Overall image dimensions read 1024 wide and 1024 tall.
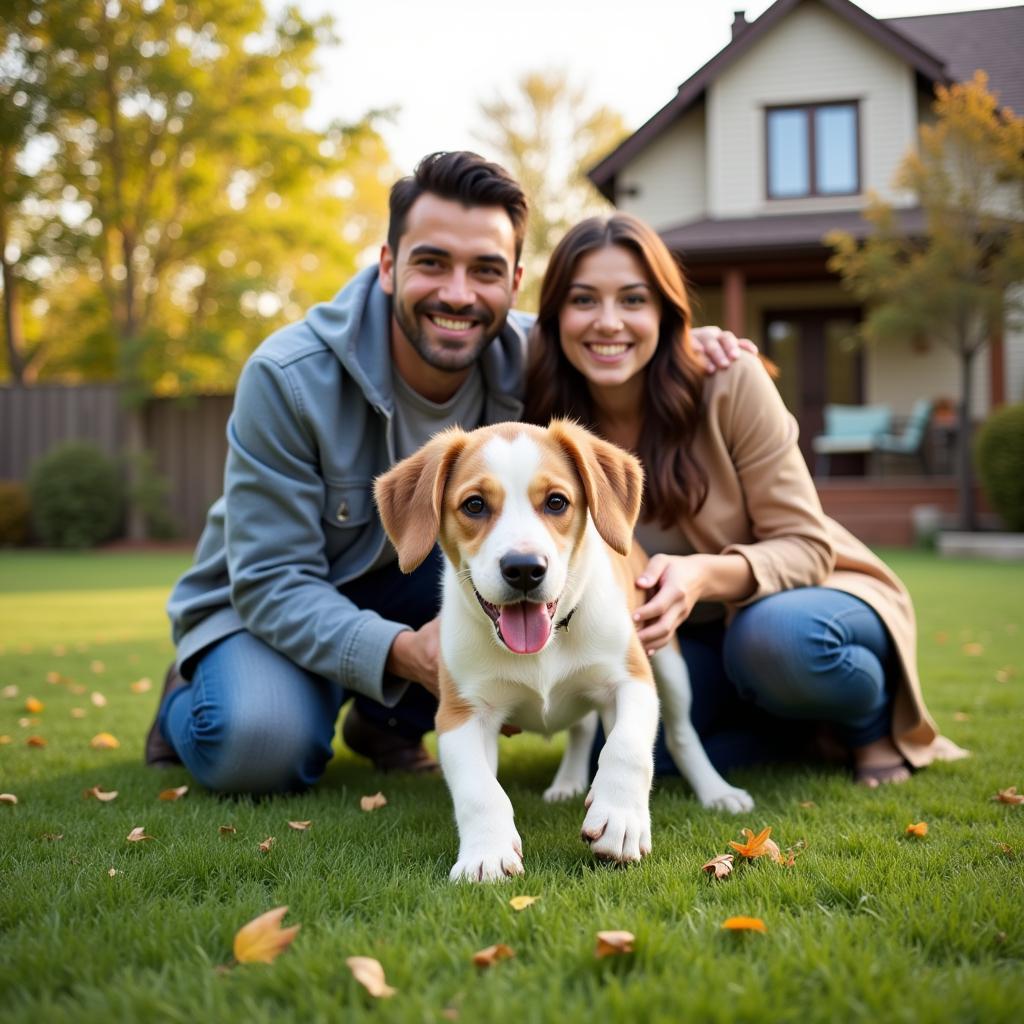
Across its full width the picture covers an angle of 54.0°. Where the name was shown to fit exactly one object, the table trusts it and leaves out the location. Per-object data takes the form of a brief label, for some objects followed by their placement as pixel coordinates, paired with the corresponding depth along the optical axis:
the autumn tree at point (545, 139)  28.45
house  16.88
